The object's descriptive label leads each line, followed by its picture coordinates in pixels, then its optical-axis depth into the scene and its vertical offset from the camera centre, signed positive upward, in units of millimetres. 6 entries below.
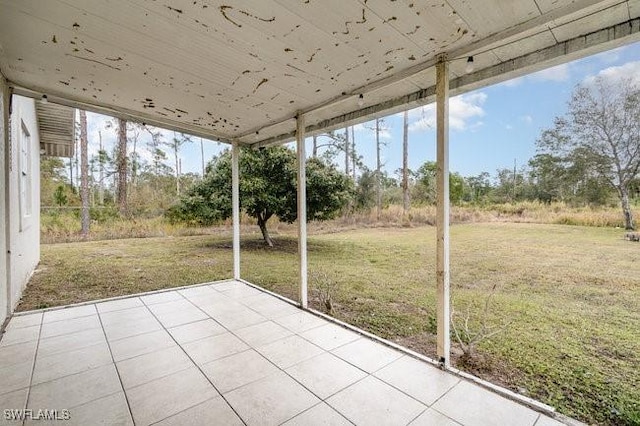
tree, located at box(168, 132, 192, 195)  17009 +4135
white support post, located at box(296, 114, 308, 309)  3250 -49
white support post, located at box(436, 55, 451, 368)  1973 -29
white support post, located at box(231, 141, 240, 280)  4402 +18
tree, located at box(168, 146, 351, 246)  6820 +575
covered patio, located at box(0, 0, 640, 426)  1514 +1019
